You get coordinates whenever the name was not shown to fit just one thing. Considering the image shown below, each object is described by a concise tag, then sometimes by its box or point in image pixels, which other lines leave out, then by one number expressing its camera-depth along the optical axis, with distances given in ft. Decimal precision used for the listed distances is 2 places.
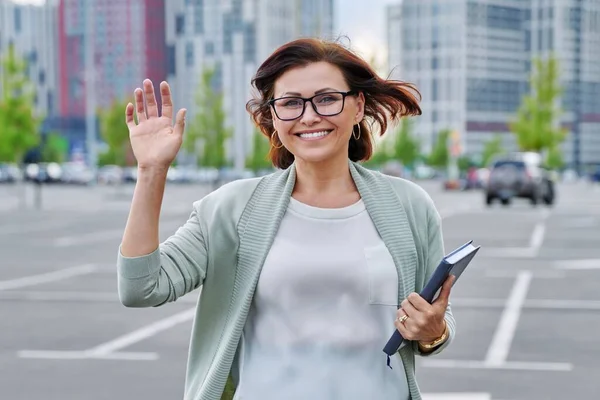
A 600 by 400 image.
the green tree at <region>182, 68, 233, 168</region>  228.84
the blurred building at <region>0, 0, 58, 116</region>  517.96
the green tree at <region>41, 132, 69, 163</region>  370.73
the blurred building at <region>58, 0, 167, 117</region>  503.20
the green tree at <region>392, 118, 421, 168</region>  370.73
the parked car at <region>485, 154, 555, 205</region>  120.47
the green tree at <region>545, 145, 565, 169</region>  402.42
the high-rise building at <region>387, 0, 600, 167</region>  543.80
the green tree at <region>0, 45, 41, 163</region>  131.44
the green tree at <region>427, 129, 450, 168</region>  428.15
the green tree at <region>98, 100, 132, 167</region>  213.66
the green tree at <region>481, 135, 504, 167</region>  454.40
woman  8.97
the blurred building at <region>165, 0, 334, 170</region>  431.02
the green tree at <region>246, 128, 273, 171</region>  317.63
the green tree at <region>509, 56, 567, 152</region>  284.00
